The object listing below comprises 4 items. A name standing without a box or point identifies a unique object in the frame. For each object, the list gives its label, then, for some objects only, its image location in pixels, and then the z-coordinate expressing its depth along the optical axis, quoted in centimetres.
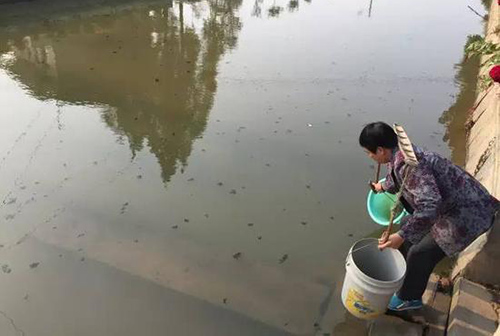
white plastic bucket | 296
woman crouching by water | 274
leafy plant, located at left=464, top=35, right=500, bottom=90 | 490
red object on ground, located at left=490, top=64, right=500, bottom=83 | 399
